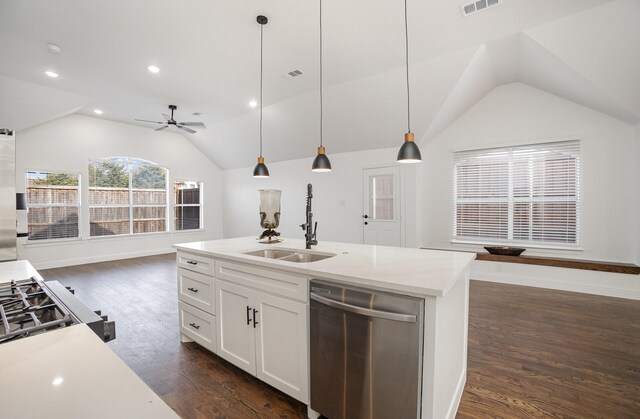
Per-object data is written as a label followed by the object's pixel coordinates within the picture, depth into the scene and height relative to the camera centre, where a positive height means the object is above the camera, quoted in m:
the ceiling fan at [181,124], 4.87 +1.41
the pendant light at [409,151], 2.20 +0.41
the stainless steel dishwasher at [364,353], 1.34 -0.75
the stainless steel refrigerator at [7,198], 2.15 +0.05
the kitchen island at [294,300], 1.37 -0.63
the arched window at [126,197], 6.48 +0.20
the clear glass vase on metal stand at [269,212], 2.80 -0.07
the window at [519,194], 4.46 +0.17
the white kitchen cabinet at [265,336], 1.75 -0.88
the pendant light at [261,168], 3.01 +0.40
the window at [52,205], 5.64 +0.00
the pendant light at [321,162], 2.68 +0.40
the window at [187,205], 7.91 +0.00
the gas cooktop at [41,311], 0.88 -0.37
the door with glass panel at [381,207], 5.58 -0.05
